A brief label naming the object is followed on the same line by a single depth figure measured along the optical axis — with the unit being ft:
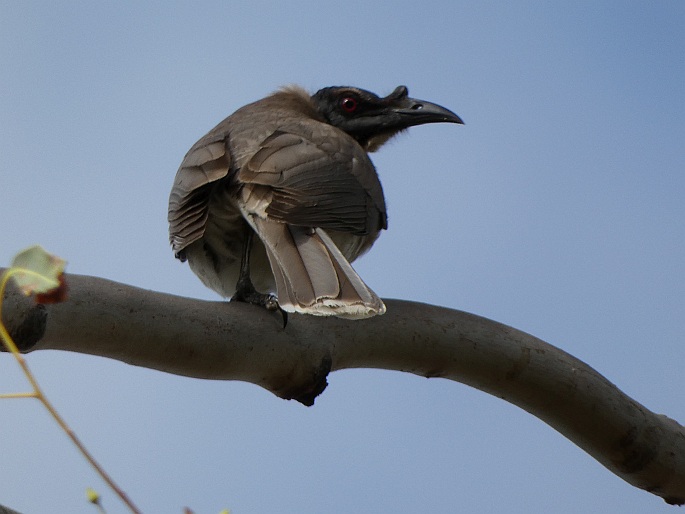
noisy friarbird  19.10
